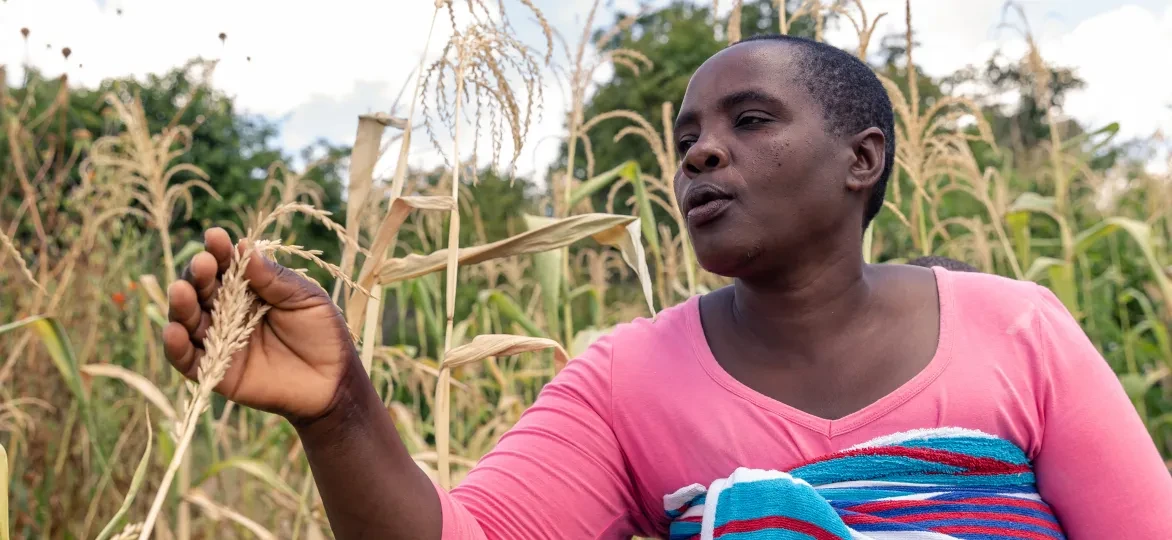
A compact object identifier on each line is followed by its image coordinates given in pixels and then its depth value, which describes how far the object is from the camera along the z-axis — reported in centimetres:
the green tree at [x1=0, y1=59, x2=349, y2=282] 636
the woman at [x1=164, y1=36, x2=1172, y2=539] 141
